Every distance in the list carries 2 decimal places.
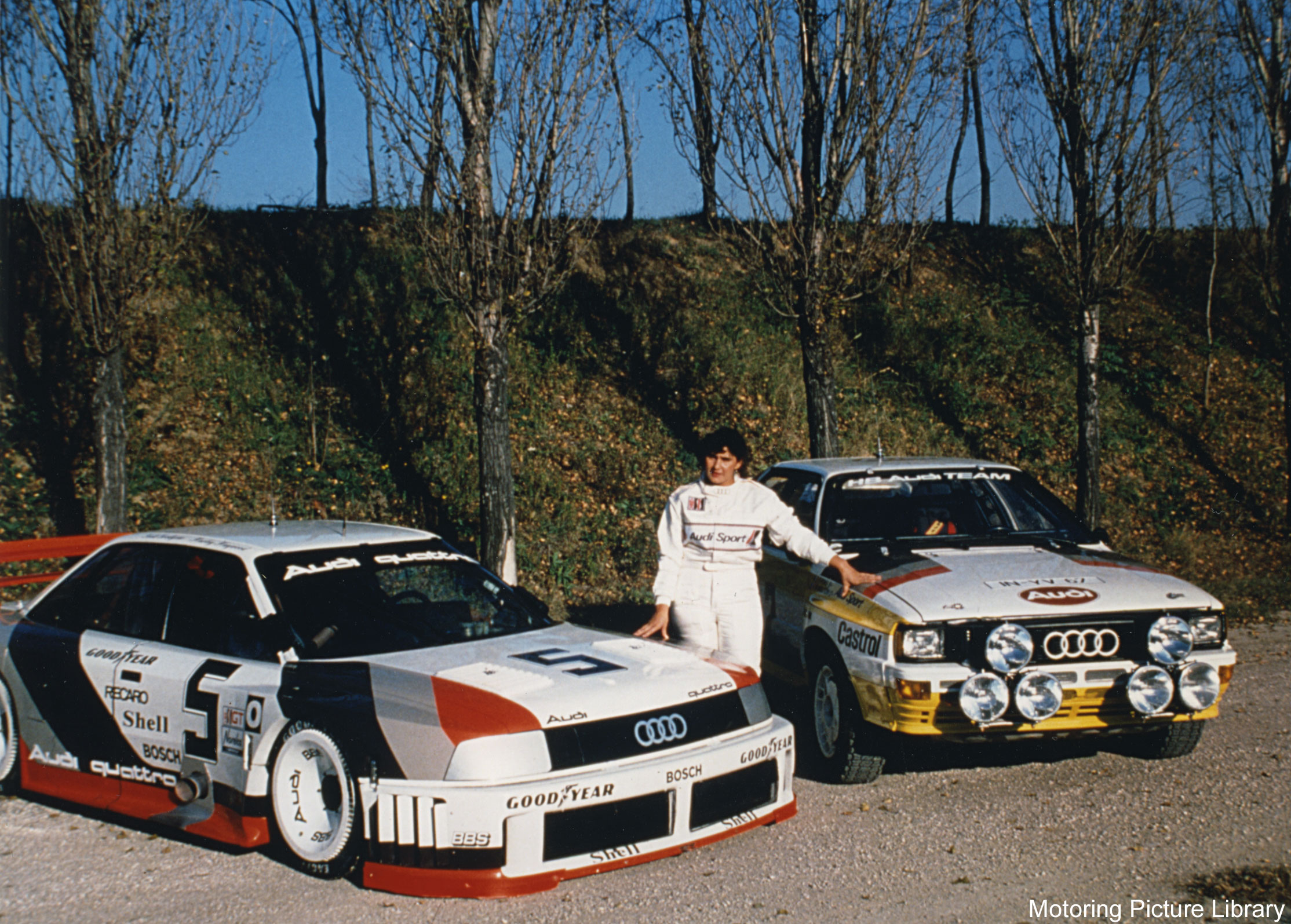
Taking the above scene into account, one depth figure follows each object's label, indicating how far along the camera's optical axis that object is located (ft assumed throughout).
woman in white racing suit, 18.83
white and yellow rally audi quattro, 17.67
